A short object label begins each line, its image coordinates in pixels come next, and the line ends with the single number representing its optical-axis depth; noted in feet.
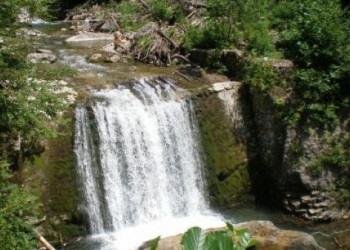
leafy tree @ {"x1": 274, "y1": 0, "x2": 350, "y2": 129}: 34.37
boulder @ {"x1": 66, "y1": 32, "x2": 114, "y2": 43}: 56.49
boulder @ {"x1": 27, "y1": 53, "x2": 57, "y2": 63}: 42.83
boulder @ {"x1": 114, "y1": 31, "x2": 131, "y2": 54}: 49.34
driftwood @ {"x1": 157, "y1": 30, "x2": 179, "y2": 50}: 45.42
